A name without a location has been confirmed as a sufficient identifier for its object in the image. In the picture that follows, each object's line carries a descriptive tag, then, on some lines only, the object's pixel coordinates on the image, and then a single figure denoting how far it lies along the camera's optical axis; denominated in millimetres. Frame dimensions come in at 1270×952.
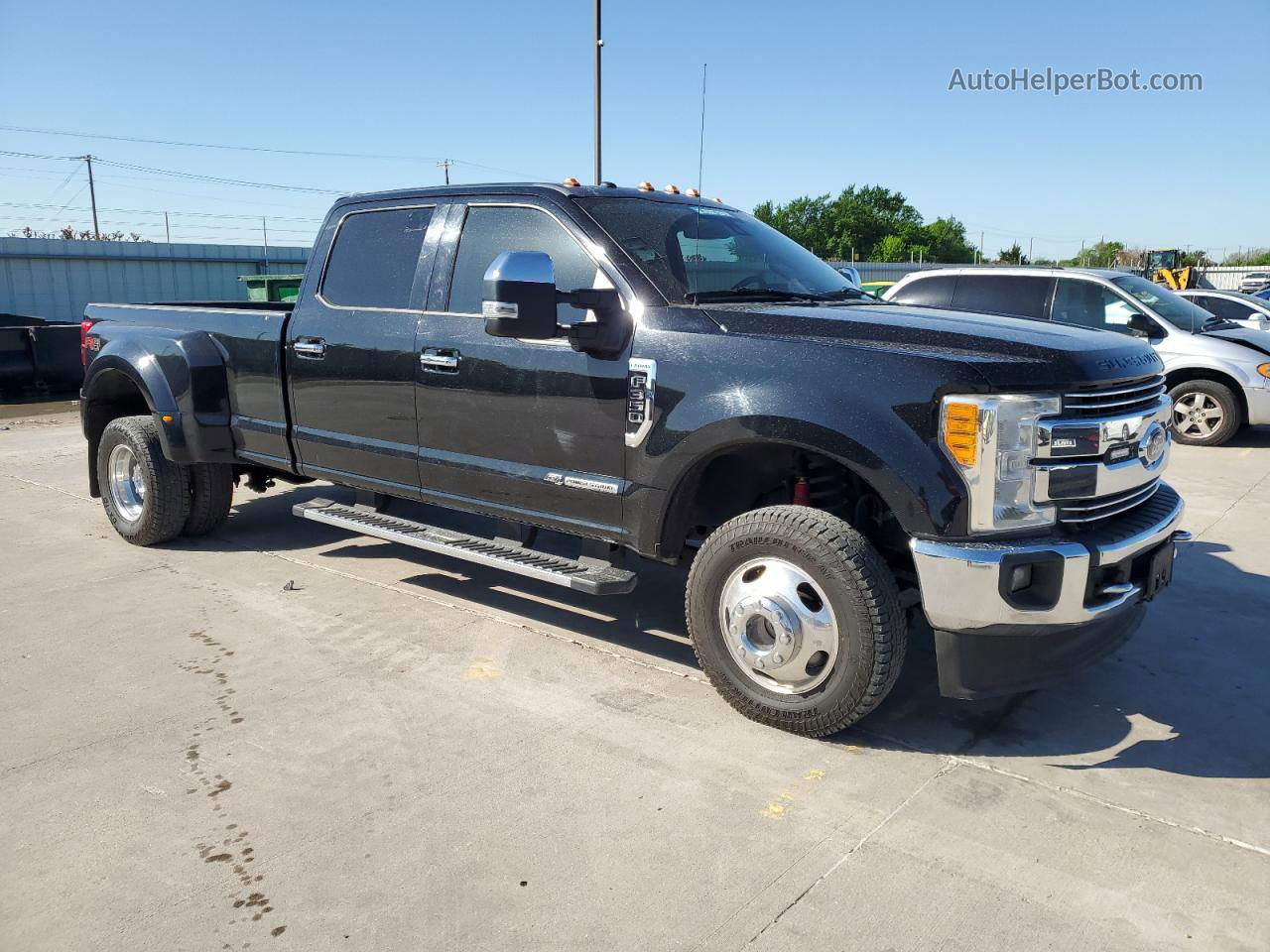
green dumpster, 16516
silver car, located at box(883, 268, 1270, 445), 9953
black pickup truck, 3238
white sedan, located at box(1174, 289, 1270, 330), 14883
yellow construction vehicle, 22422
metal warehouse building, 25828
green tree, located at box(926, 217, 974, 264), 77375
